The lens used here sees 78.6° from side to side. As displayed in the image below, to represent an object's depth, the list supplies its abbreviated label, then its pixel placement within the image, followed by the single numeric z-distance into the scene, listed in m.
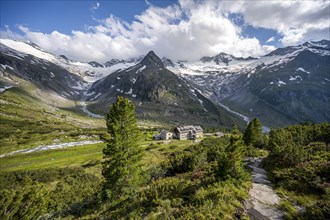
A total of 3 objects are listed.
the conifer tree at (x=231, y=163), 23.28
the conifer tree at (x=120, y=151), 28.03
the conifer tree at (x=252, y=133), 69.44
